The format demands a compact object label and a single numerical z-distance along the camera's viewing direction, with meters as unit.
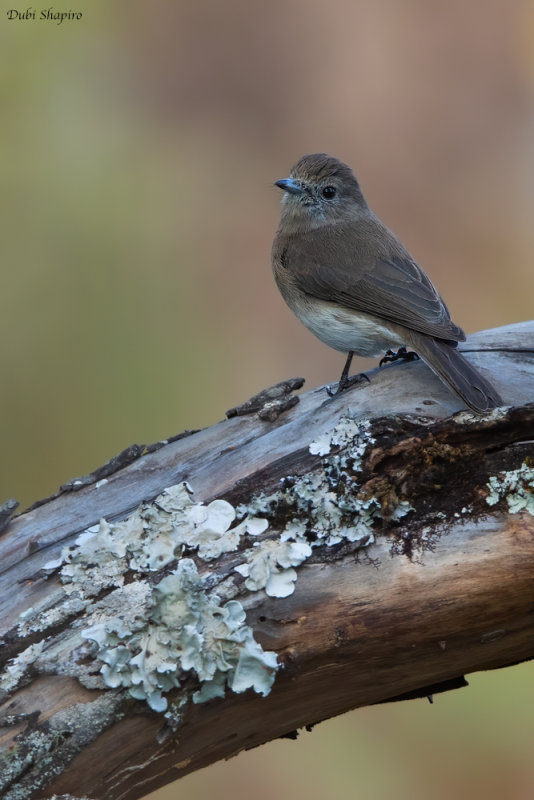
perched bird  7.14
